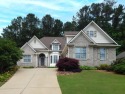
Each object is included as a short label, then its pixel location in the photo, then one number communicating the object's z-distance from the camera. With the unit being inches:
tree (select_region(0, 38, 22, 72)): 551.2
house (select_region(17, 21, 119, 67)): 658.2
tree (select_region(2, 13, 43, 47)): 1539.0
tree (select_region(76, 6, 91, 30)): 1629.7
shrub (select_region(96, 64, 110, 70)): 640.2
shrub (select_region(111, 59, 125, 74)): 532.5
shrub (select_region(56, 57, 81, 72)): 562.8
